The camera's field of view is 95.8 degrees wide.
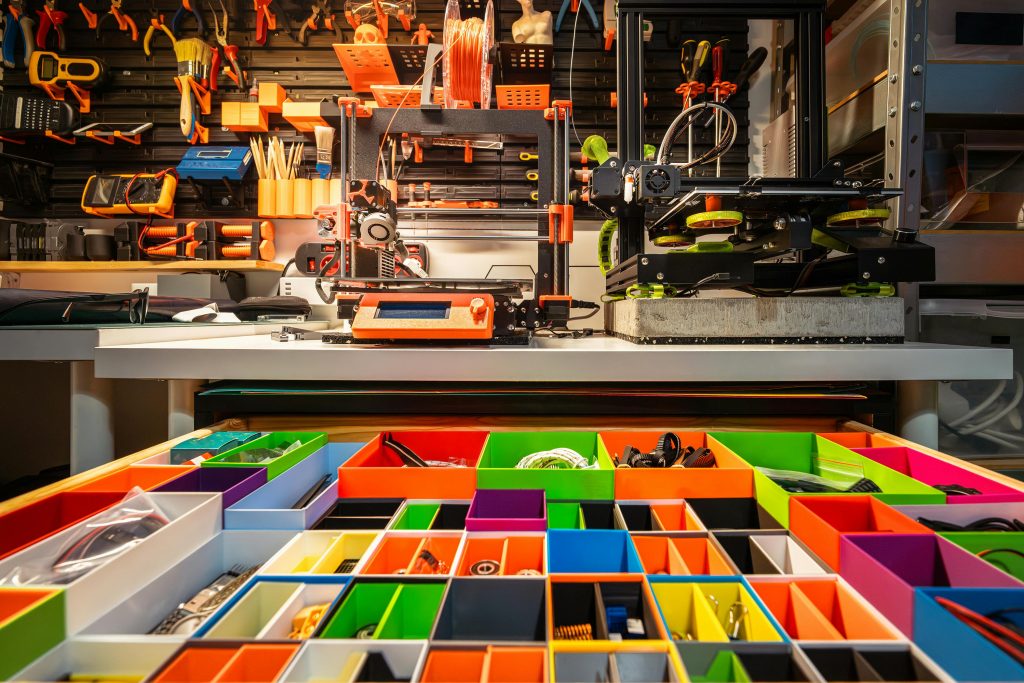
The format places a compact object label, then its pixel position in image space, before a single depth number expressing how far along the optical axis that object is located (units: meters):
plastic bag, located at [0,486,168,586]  0.57
